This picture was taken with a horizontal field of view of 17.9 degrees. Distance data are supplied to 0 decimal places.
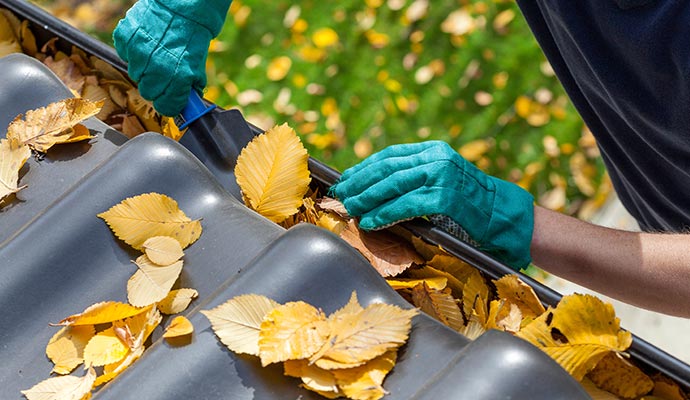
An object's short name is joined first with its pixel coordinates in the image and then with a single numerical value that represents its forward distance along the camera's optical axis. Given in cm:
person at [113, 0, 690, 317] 226
